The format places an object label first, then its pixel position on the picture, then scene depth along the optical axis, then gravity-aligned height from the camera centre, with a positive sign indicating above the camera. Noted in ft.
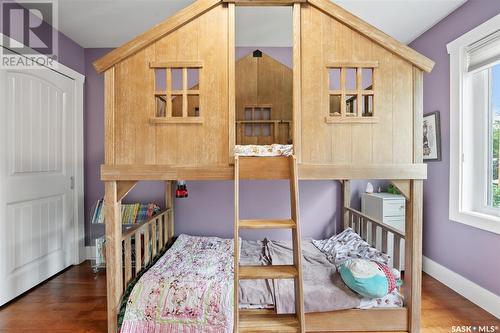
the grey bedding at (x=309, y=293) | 6.61 -3.08
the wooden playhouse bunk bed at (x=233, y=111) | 6.26 +1.18
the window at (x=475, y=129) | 8.06 +1.04
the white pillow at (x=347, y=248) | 7.92 -2.65
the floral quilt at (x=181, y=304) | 6.48 -3.27
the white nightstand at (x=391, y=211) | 10.03 -1.70
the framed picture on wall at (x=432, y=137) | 9.73 +0.94
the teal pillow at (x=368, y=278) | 6.39 -2.65
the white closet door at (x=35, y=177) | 8.22 -0.41
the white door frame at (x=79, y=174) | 11.09 -0.38
